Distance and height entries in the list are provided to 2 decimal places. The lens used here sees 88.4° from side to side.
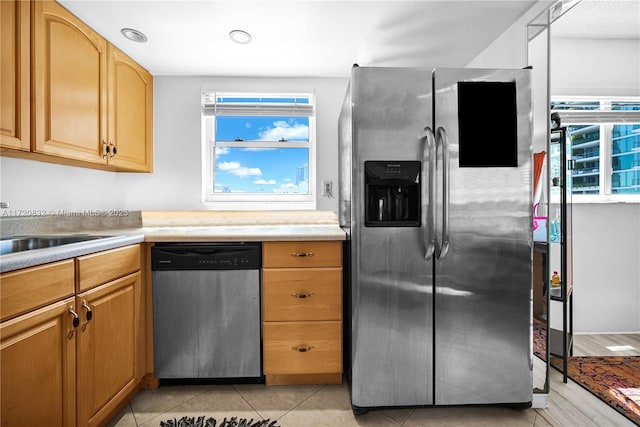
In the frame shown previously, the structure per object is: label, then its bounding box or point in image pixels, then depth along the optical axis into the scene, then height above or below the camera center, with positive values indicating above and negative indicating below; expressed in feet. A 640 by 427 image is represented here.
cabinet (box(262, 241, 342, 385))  6.13 -1.77
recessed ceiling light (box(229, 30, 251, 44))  6.44 +3.52
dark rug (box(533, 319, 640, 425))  5.63 -3.30
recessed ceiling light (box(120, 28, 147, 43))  6.39 +3.53
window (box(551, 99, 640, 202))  8.83 +1.60
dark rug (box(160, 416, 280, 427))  5.26 -3.40
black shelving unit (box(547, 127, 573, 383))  6.11 -0.27
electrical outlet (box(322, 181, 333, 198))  8.58 +0.61
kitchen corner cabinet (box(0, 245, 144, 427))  3.48 -1.68
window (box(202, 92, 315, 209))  8.77 +1.53
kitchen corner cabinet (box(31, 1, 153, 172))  5.13 +2.17
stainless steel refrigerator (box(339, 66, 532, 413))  5.25 -0.38
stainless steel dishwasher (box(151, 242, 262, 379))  6.09 -1.79
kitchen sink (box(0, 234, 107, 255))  5.40 -0.51
